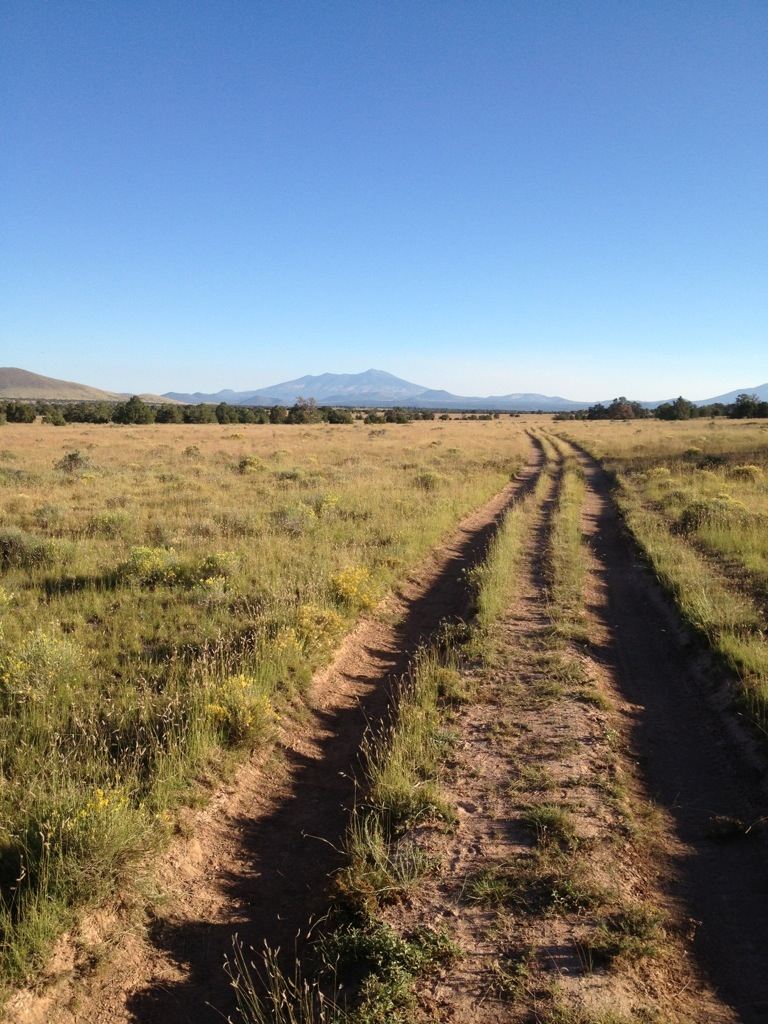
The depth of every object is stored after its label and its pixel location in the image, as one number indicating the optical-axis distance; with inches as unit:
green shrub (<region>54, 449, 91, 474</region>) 932.0
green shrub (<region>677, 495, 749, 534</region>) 545.6
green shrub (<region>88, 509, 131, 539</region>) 507.2
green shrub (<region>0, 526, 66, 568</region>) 410.9
